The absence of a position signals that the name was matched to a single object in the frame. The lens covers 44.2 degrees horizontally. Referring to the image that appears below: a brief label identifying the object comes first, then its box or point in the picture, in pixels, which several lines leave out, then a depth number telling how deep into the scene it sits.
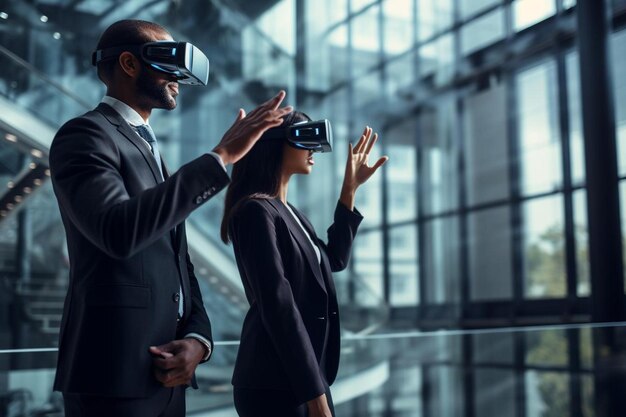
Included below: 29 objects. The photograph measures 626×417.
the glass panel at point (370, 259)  15.93
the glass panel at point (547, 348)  5.58
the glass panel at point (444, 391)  4.60
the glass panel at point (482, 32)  14.26
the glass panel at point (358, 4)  15.61
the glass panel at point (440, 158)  15.39
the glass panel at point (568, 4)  12.53
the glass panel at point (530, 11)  13.14
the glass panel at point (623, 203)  11.22
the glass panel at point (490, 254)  13.88
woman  2.05
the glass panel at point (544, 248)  12.65
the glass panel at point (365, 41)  15.57
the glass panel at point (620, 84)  11.74
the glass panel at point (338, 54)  14.92
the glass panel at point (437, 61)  15.42
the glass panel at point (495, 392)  4.46
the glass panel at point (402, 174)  15.85
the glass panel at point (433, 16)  15.39
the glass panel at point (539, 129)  12.84
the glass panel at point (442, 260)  15.12
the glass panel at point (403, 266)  15.84
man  1.53
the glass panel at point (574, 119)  12.33
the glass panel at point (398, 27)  15.76
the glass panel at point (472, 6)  14.51
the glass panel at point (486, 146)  14.12
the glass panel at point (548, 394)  4.29
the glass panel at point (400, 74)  15.84
